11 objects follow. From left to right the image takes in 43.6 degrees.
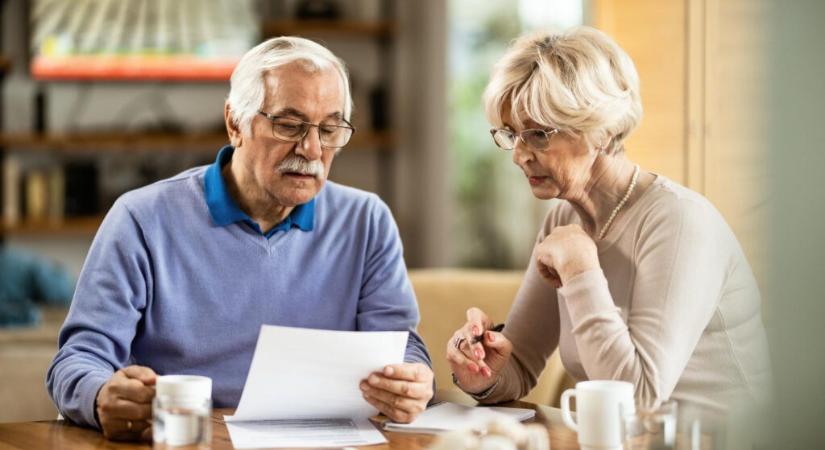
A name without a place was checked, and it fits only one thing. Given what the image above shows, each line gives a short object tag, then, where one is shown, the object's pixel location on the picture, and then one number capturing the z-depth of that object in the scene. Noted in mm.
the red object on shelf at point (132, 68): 5328
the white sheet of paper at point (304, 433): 1342
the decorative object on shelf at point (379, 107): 5457
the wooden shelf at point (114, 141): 5211
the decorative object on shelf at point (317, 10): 5449
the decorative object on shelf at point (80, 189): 5250
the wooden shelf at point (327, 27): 5387
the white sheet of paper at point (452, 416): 1467
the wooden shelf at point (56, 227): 5117
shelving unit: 5184
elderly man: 1678
